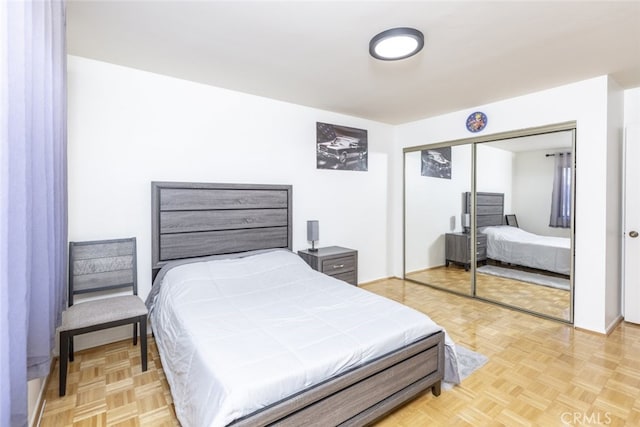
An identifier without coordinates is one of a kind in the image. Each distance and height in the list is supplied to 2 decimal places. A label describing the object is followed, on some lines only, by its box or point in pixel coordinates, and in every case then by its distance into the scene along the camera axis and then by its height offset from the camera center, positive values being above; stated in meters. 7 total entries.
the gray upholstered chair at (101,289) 2.11 -0.68
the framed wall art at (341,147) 4.09 +0.90
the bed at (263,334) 1.40 -0.73
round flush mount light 2.07 +1.22
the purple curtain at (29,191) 0.85 +0.06
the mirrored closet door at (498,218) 3.27 -0.09
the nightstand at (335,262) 3.57 -0.62
